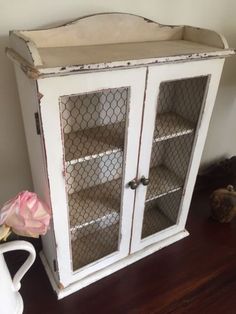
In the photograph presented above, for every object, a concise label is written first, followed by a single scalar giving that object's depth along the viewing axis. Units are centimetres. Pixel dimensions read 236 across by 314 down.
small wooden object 145
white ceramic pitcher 82
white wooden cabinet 75
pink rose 74
